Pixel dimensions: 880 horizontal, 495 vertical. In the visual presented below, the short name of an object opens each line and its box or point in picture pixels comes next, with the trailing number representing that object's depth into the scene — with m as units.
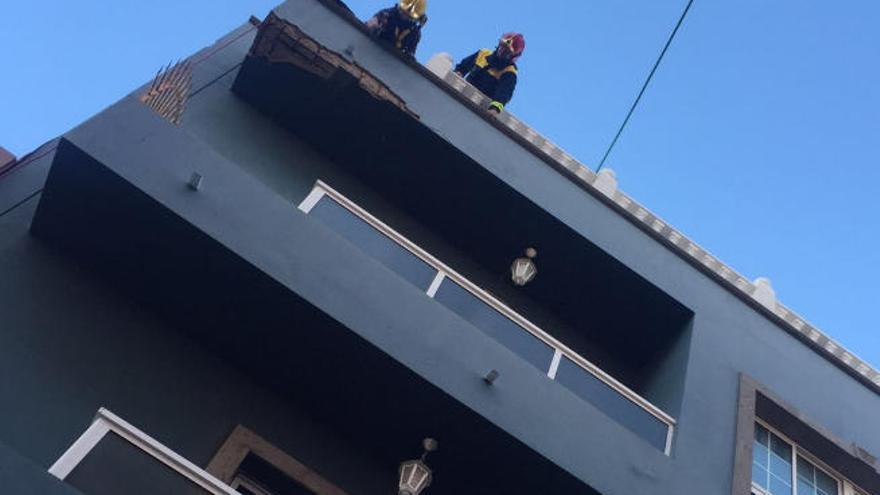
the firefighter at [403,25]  12.25
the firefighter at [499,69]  13.49
